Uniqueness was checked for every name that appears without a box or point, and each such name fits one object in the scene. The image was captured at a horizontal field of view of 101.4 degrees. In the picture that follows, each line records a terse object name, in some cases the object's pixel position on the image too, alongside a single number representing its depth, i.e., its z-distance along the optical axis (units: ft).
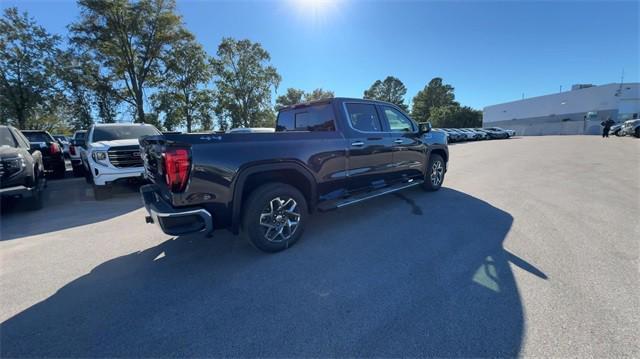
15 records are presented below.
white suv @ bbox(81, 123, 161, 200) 19.53
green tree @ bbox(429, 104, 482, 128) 190.80
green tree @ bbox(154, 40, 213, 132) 75.25
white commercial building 143.74
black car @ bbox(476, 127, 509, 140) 114.52
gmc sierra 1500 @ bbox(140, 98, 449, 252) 8.79
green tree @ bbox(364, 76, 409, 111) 221.25
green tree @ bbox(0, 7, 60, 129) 59.31
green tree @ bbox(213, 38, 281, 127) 103.96
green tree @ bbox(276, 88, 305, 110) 167.99
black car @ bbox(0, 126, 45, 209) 14.98
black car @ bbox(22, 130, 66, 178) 30.76
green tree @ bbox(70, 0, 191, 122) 62.34
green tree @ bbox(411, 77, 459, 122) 222.28
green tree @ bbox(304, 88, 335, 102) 162.40
